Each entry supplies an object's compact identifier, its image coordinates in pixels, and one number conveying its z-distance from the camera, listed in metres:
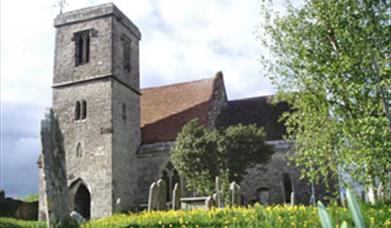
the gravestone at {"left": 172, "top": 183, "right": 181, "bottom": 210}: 17.53
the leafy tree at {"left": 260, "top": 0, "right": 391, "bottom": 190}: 12.05
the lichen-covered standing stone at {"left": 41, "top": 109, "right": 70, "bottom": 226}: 10.53
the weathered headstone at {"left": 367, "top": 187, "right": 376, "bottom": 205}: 13.58
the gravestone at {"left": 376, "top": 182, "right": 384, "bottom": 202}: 13.59
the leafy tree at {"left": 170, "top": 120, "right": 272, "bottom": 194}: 22.42
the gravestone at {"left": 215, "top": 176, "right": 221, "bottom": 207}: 17.02
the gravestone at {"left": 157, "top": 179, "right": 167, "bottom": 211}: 16.28
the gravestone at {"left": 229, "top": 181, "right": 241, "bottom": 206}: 16.41
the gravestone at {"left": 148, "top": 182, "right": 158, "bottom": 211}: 15.85
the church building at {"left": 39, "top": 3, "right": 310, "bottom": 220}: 25.55
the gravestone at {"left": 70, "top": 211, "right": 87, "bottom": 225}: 14.09
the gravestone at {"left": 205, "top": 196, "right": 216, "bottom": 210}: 14.68
